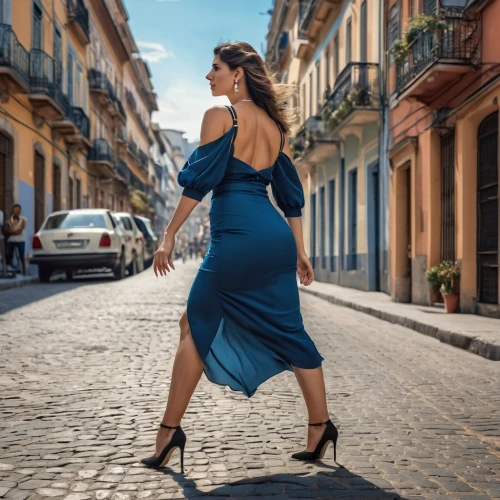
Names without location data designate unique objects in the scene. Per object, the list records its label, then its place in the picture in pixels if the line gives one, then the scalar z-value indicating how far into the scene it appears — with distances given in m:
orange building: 11.34
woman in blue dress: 3.36
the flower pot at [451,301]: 11.97
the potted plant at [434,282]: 12.76
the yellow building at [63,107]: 21.02
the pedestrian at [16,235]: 17.78
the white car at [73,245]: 18.02
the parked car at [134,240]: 22.62
